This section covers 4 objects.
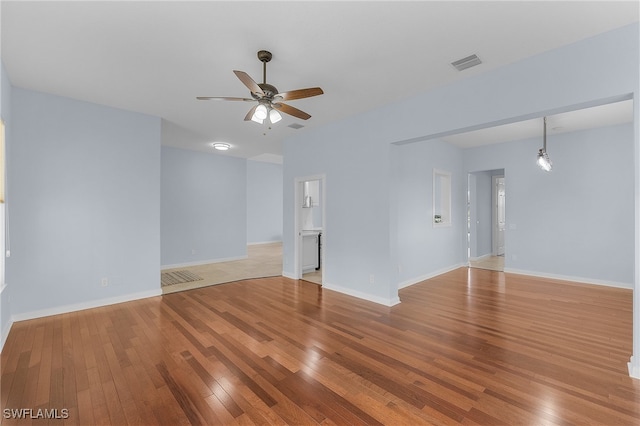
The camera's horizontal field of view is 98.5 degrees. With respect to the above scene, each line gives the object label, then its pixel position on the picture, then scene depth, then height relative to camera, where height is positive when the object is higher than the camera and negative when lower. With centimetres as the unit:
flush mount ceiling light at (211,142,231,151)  652 +162
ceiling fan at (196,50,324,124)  263 +115
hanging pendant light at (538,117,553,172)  511 +99
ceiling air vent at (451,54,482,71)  290 +161
